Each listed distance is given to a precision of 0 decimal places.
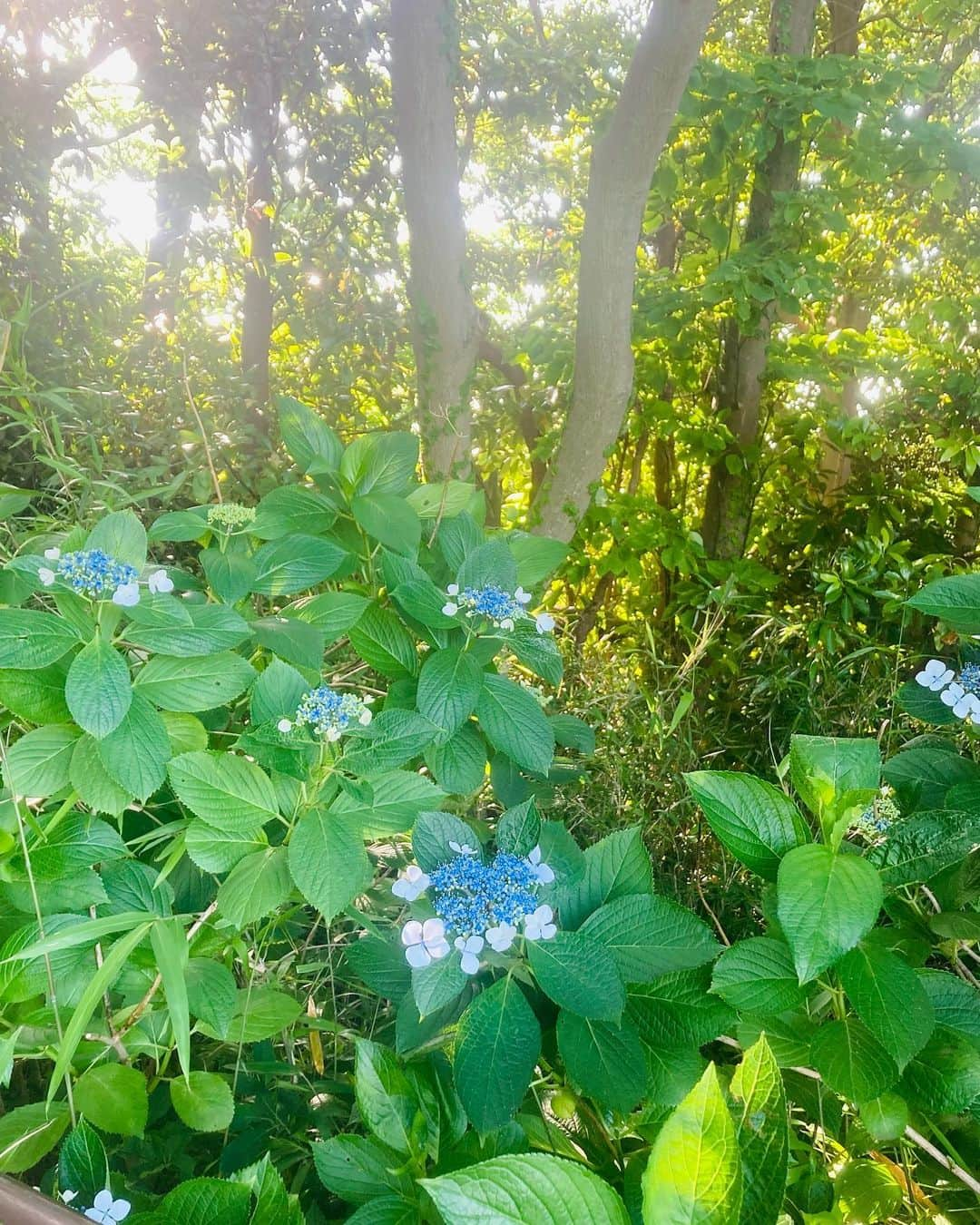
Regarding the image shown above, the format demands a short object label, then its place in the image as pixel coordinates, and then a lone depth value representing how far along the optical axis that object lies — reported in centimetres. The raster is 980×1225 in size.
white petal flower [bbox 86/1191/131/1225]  44
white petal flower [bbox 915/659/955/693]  65
